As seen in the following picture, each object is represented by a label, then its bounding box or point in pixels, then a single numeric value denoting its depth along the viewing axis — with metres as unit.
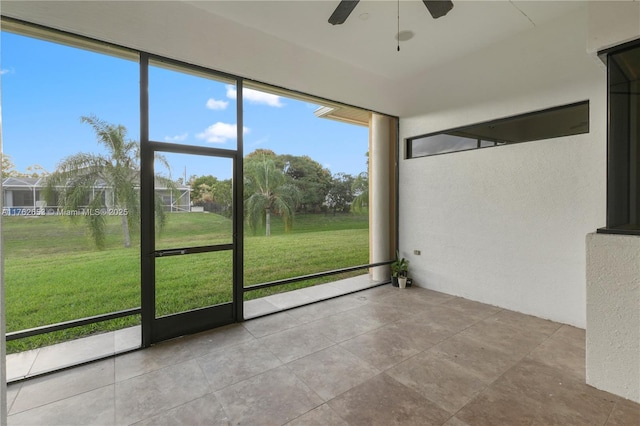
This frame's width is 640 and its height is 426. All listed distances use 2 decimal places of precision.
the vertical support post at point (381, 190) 5.21
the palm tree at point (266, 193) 7.53
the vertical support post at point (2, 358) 0.76
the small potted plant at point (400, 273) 4.94
